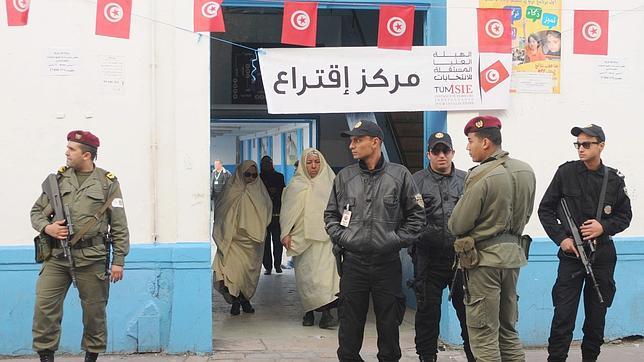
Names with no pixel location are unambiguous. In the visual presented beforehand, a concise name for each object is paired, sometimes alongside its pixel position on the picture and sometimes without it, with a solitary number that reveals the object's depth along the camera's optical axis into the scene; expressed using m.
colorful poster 7.02
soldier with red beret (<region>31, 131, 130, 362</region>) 5.59
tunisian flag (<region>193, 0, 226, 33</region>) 6.60
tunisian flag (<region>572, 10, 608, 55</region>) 7.07
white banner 6.86
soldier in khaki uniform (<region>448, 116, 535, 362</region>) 5.08
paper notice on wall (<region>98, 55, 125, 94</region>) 6.48
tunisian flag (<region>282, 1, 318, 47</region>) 6.79
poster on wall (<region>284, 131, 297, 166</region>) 10.78
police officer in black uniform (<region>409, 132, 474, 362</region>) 6.03
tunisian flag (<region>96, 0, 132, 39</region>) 6.44
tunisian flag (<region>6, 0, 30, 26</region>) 6.35
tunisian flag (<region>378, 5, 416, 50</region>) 6.88
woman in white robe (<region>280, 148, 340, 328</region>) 7.88
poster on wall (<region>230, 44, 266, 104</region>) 11.24
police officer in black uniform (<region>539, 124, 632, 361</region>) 5.72
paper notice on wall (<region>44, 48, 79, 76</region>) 6.42
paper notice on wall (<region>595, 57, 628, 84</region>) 7.14
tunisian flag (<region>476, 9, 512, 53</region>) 6.93
